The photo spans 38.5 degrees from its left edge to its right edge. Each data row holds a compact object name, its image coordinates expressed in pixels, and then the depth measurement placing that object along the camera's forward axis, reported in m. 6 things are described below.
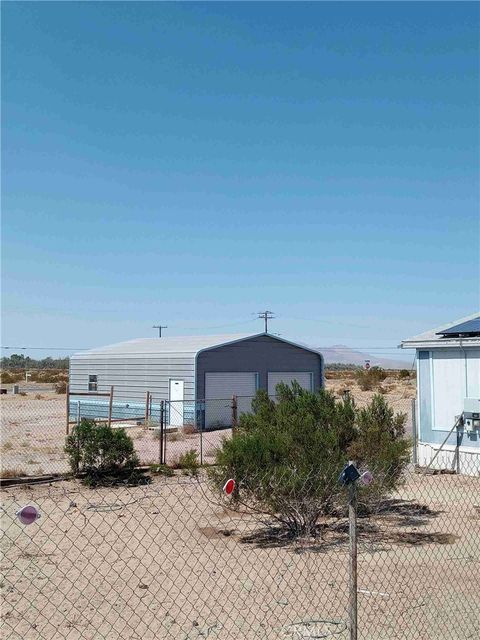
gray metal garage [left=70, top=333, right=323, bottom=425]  27.17
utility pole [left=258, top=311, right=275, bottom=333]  65.38
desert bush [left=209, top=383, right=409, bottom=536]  8.42
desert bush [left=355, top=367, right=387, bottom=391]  55.59
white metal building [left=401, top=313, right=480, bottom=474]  14.12
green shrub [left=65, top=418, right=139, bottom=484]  13.89
